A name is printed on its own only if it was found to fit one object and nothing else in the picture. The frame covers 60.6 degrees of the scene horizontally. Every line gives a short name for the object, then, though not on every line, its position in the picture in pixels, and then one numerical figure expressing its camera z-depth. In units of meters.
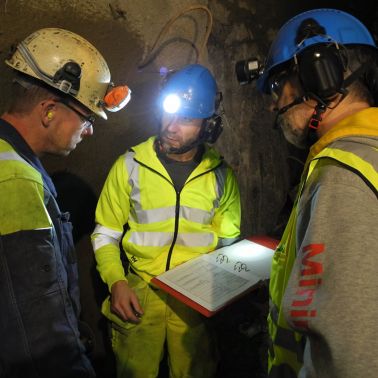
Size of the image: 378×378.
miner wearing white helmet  1.12
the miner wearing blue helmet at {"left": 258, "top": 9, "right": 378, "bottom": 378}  0.76
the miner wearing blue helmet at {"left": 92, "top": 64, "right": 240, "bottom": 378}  2.12
